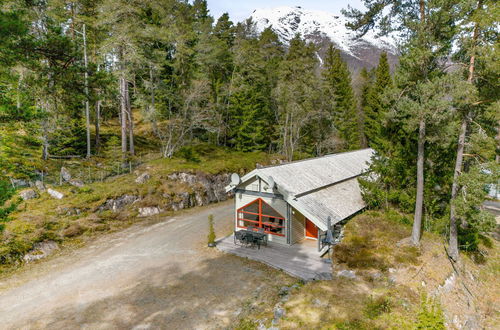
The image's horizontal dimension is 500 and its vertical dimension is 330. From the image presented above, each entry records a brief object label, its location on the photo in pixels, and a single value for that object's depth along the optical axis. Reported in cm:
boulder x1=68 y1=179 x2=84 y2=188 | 2188
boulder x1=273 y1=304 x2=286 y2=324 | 996
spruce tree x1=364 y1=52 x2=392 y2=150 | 4594
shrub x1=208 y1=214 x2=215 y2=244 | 1672
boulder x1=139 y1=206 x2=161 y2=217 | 2269
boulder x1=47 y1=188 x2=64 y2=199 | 2005
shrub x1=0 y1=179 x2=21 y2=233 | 873
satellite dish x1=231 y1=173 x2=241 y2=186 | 1775
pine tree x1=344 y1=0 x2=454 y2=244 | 1319
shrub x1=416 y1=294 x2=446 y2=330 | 822
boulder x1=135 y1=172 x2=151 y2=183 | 2442
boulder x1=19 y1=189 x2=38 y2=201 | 1896
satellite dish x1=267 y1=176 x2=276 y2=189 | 1617
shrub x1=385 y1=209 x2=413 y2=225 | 1845
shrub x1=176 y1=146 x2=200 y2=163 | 3068
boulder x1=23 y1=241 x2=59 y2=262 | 1529
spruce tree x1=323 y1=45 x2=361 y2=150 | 4461
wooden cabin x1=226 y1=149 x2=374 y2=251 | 1622
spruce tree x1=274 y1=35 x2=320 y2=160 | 3522
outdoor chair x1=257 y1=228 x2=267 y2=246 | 1615
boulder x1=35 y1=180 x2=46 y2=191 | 2022
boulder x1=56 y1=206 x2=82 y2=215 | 1874
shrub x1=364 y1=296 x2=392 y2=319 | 1013
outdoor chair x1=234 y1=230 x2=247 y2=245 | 1628
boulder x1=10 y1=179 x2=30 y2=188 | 1960
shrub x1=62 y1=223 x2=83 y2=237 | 1767
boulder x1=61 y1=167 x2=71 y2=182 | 2200
